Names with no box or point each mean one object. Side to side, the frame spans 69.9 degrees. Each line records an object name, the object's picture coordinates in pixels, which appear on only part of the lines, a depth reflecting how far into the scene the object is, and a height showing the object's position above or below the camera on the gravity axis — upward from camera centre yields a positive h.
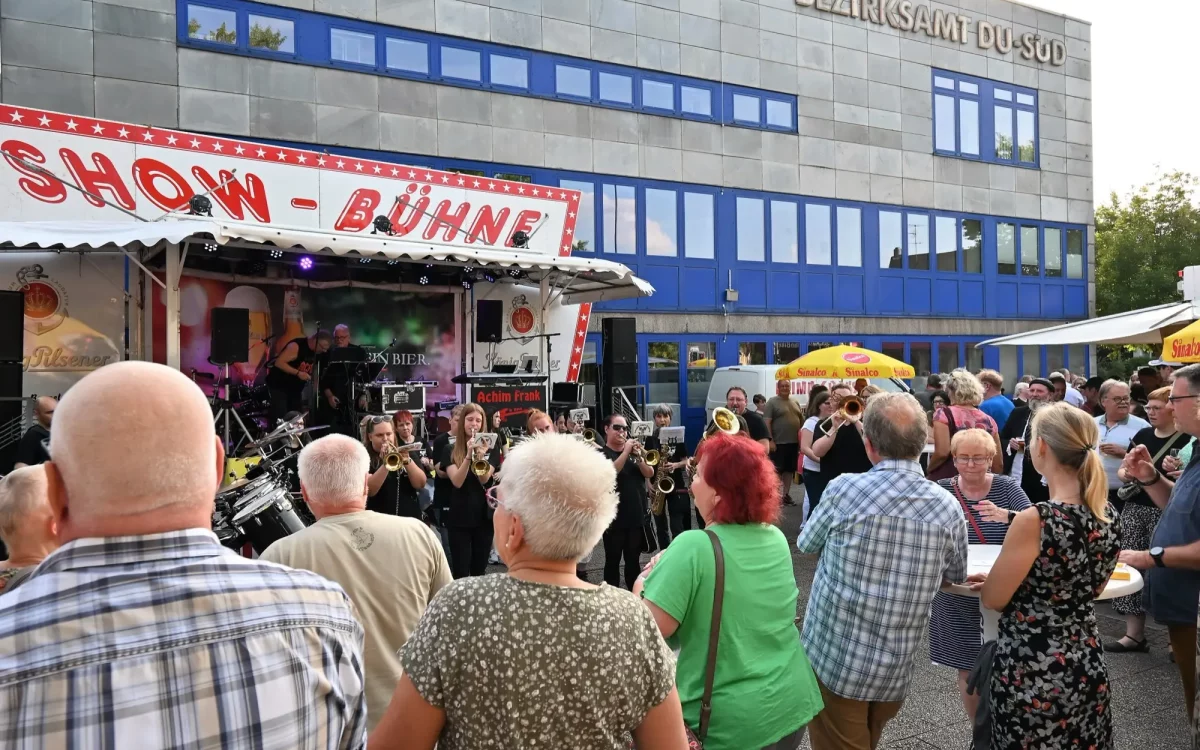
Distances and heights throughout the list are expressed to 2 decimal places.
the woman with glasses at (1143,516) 5.25 -0.89
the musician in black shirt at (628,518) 6.34 -1.04
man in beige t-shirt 2.95 -0.61
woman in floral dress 2.88 -0.81
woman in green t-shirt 2.59 -0.72
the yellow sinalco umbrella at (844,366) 12.18 +0.15
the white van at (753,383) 14.17 -0.11
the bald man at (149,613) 1.25 -0.36
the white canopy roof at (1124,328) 10.39 +0.62
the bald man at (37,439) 6.41 -0.43
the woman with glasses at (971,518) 3.87 -0.67
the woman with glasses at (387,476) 5.93 -0.69
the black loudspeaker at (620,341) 12.02 +0.52
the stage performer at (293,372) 10.03 +0.10
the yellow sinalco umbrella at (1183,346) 7.45 +0.25
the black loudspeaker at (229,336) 8.59 +0.45
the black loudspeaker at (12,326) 6.81 +0.45
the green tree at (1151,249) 29.17 +4.40
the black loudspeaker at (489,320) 11.35 +0.77
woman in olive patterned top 1.83 -0.60
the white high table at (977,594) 3.16 -0.84
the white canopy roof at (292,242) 7.31 +1.30
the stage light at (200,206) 8.75 +1.80
